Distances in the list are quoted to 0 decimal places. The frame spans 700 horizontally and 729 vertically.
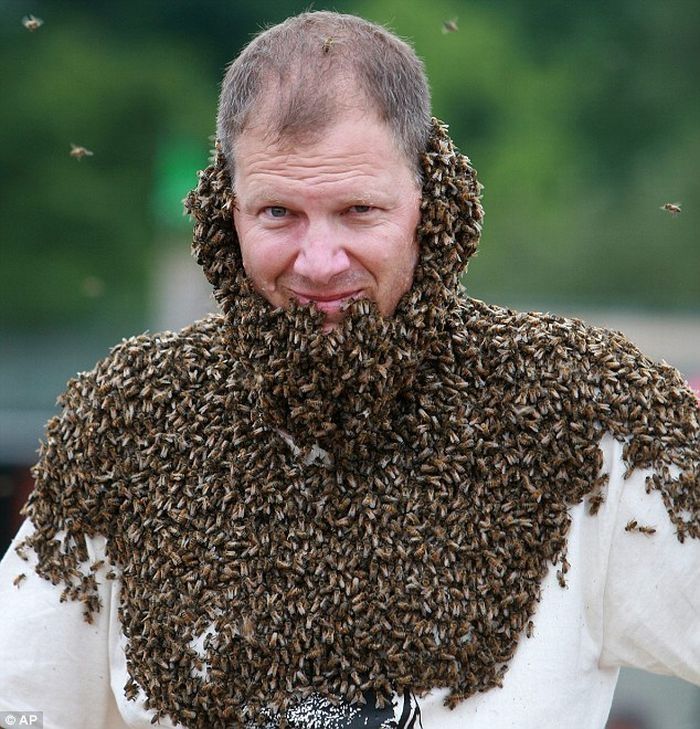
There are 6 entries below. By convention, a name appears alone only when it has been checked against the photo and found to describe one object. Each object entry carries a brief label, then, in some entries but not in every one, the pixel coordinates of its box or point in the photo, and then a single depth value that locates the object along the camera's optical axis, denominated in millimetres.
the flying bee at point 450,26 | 8967
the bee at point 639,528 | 6934
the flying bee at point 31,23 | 9133
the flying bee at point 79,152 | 9552
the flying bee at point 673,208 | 8219
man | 6684
